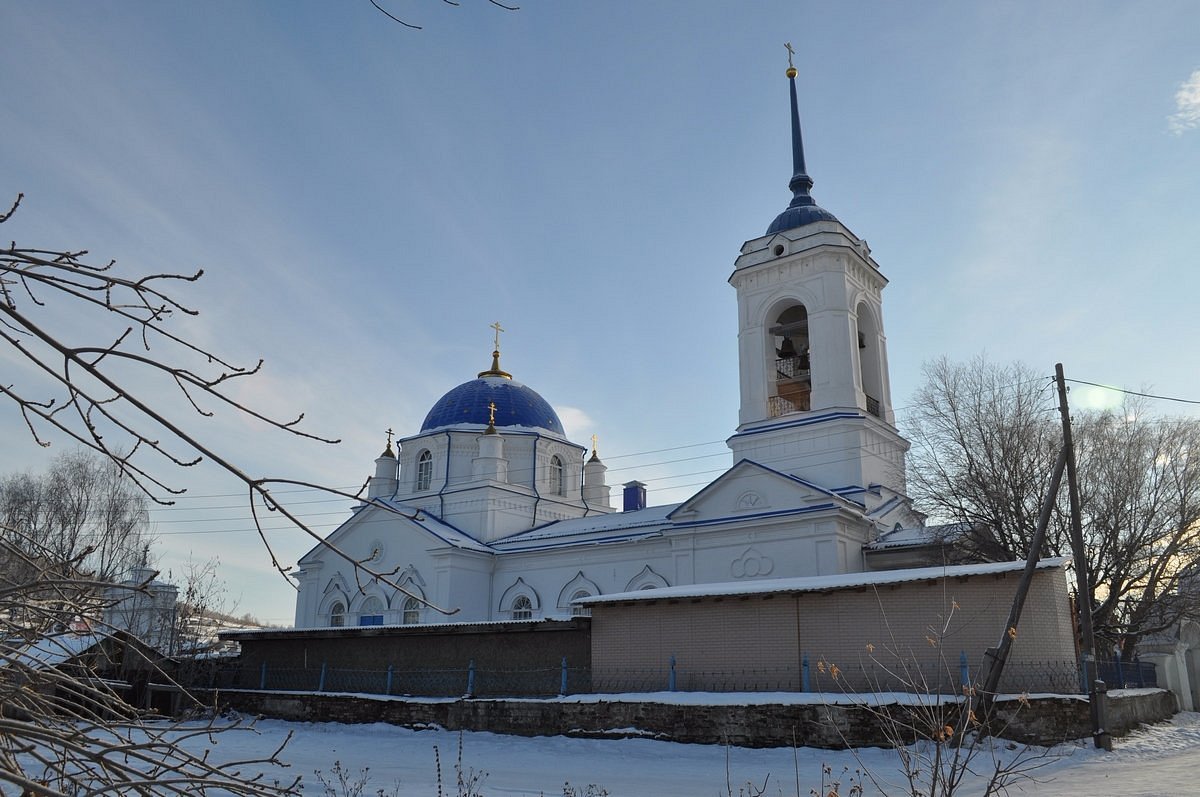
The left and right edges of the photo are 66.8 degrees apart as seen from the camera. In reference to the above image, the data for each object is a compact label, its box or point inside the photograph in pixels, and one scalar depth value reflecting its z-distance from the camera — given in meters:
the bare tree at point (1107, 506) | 17.92
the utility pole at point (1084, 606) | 11.02
